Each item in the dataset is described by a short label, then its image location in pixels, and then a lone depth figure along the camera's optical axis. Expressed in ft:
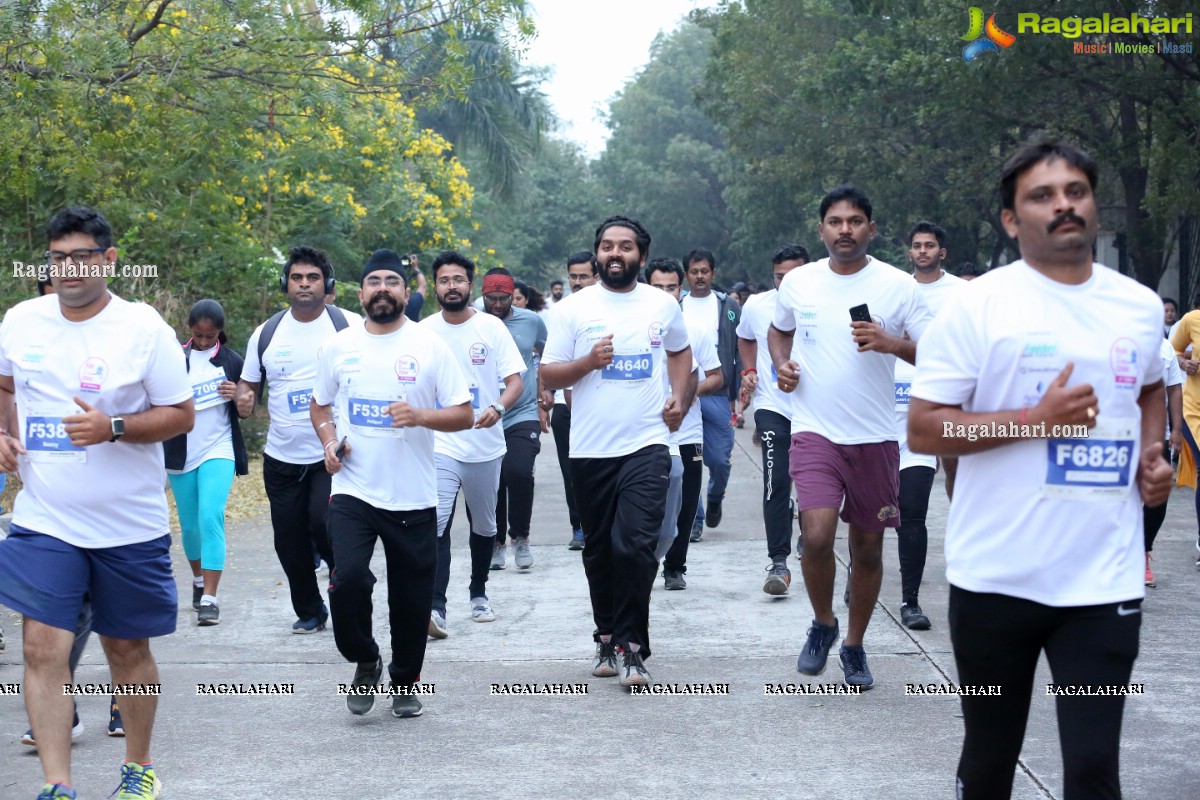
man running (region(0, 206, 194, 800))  15.87
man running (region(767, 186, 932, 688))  21.26
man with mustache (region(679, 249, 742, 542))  35.24
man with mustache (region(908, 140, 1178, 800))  11.84
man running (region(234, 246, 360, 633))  26.12
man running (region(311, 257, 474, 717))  20.30
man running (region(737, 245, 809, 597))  29.43
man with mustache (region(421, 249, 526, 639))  27.22
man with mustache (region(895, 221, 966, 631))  26.23
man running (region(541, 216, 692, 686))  22.38
